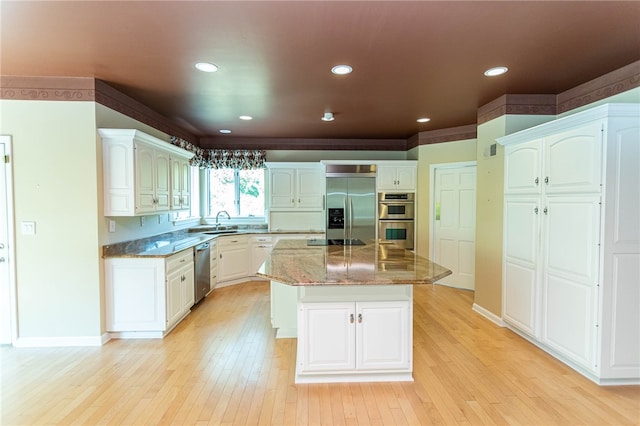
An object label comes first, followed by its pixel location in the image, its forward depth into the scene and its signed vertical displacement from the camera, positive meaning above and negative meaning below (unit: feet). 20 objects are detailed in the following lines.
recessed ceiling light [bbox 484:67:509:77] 9.30 +3.91
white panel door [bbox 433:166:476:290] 16.62 -1.05
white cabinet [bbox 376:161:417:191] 18.57 +1.46
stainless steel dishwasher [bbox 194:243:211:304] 14.08 -3.14
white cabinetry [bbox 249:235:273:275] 18.61 -2.65
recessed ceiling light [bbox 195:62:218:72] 8.94 +3.87
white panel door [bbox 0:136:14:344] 9.83 -1.63
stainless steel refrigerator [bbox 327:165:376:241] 18.53 +0.25
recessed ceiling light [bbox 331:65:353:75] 9.08 +3.86
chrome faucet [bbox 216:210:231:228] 19.86 -0.67
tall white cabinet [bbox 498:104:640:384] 7.91 -0.99
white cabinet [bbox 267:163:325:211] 19.19 +0.98
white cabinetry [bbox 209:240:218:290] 16.05 -3.05
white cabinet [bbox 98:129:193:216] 10.46 +1.06
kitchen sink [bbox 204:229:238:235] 18.02 -1.63
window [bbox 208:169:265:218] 20.61 +0.73
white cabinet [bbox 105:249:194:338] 10.66 -3.12
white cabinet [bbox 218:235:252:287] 17.28 -3.04
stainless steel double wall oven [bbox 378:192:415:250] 18.63 -0.79
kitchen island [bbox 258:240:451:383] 8.18 -3.23
